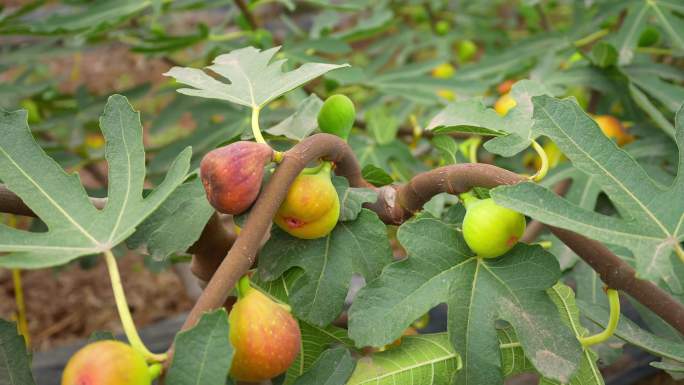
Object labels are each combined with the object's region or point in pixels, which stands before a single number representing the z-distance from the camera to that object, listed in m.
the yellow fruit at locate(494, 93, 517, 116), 1.18
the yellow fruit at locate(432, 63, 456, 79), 1.77
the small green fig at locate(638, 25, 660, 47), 1.39
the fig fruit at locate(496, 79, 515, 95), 1.39
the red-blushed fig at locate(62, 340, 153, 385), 0.45
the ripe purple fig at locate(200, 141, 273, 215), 0.55
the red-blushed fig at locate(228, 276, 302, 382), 0.53
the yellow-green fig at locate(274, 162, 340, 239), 0.60
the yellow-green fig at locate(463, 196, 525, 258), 0.57
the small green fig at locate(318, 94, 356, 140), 0.71
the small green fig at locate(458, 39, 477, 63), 1.92
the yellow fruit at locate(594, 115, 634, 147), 1.23
